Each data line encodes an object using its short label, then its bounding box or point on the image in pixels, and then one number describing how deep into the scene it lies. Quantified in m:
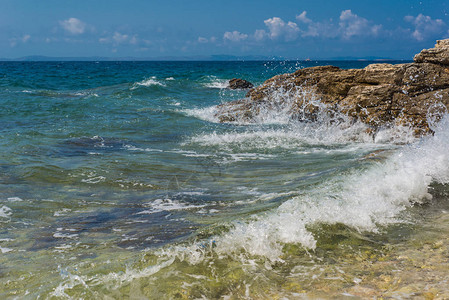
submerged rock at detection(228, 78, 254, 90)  28.64
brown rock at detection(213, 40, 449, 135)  9.45
